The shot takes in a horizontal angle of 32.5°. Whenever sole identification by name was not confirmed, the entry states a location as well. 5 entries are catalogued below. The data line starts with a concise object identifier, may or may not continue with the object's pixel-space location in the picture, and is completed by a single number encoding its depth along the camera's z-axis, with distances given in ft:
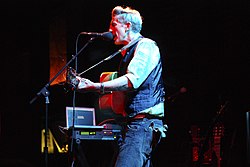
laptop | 15.37
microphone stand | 11.71
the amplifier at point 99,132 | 13.15
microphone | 11.69
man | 10.05
